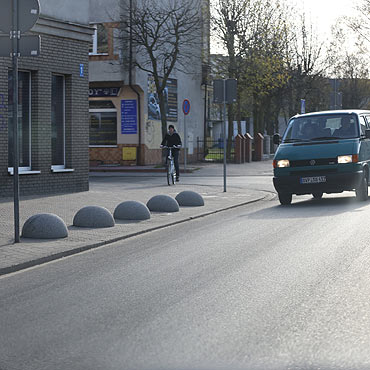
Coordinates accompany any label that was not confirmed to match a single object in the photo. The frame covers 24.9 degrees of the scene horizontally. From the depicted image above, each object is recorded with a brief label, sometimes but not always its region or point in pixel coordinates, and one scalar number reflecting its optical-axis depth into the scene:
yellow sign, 37.75
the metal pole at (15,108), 10.26
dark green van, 16.33
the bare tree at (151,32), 34.91
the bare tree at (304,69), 58.56
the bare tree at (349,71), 63.47
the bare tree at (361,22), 38.62
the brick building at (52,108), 18.45
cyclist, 25.20
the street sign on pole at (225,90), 20.58
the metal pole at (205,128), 45.27
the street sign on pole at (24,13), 10.28
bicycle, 24.09
